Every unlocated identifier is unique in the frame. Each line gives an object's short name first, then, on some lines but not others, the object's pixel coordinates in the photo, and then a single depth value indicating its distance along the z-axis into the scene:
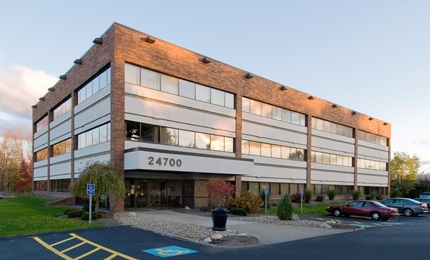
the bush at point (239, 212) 23.69
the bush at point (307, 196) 36.47
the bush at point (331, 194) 41.44
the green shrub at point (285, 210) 21.15
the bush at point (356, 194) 44.53
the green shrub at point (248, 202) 25.42
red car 24.44
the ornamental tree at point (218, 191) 23.98
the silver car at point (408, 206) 29.73
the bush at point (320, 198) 40.06
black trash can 14.56
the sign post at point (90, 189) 17.35
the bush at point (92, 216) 18.66
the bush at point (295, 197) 36.00
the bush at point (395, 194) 54.12
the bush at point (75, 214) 19.67
